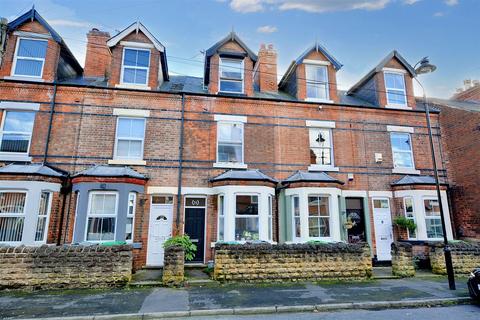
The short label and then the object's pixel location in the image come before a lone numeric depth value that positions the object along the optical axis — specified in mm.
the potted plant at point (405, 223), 12320
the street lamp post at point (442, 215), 8445
